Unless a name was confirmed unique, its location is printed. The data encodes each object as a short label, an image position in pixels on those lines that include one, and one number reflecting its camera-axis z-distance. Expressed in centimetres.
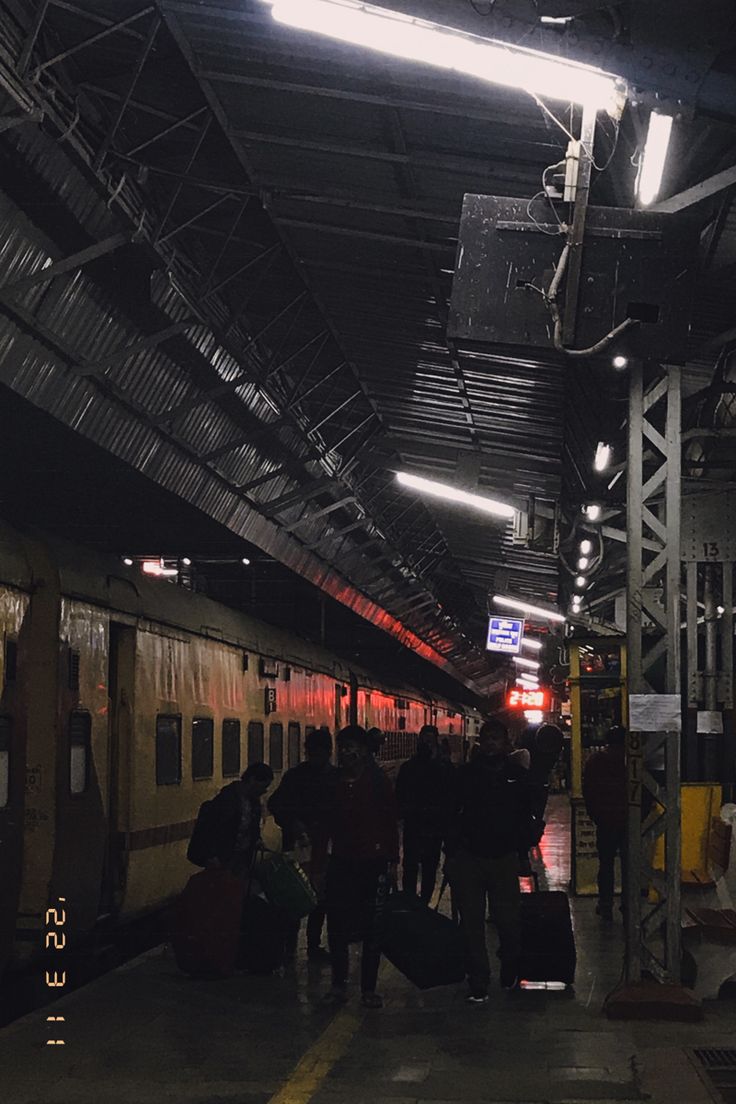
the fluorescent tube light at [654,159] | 760
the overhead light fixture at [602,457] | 1434
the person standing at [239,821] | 1146
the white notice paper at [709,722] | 1446
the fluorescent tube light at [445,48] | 681
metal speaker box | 914
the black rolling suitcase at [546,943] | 1098
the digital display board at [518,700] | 4912
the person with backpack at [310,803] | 1253
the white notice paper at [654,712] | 1021
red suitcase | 1110
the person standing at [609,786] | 1428
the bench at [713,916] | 1059
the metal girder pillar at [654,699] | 1024
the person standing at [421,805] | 1430
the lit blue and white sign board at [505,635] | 2911
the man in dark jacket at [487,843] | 1060
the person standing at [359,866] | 1048
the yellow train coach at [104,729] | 1019
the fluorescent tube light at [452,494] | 1811
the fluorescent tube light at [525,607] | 3025
